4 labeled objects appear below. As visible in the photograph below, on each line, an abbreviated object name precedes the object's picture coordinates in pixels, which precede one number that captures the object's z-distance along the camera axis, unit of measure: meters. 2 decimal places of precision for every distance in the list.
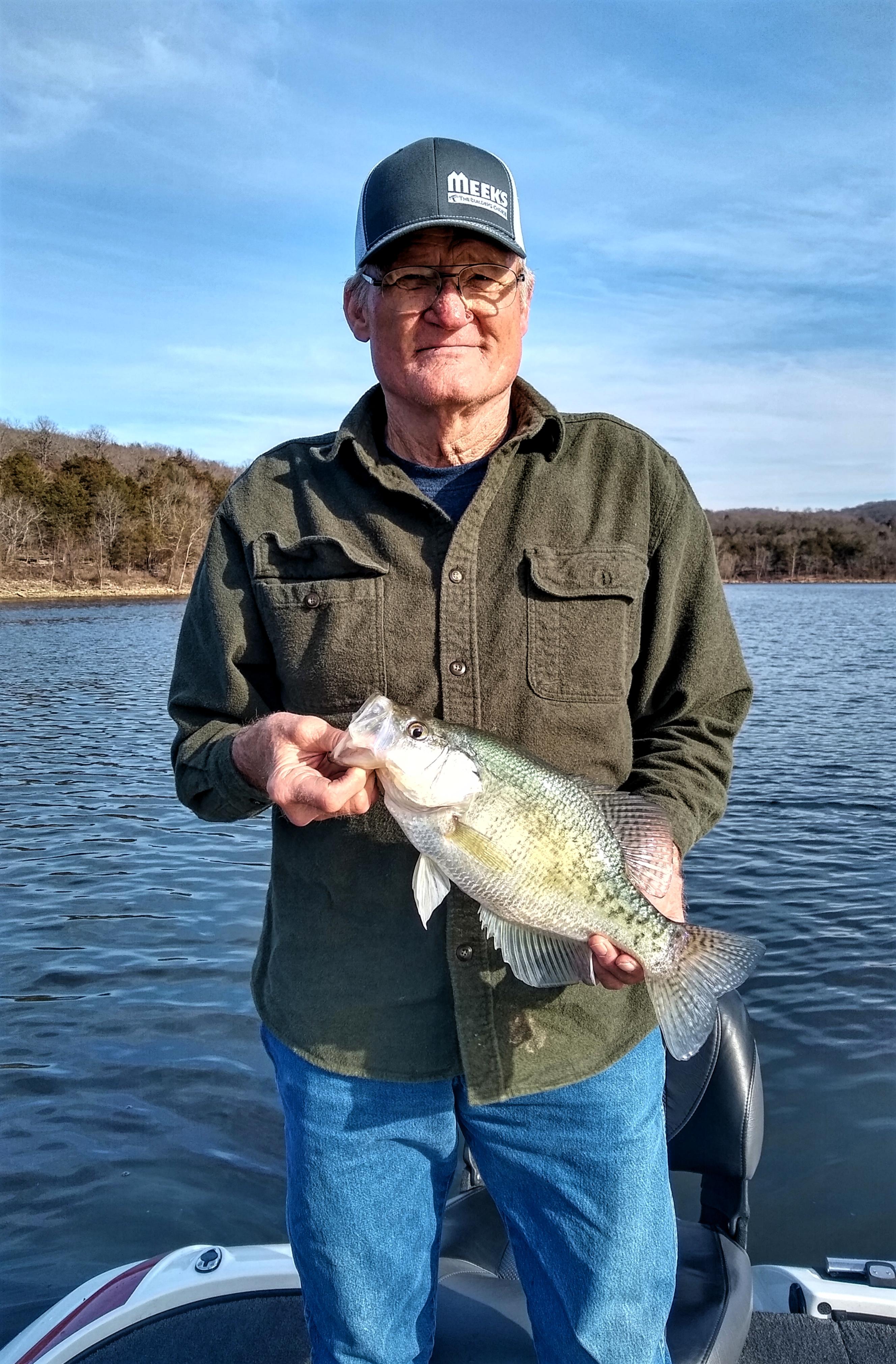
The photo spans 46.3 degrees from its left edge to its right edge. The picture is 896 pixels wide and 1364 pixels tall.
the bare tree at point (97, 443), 127.88
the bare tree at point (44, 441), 120.62
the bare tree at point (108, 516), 81.69
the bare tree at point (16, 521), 78.19
